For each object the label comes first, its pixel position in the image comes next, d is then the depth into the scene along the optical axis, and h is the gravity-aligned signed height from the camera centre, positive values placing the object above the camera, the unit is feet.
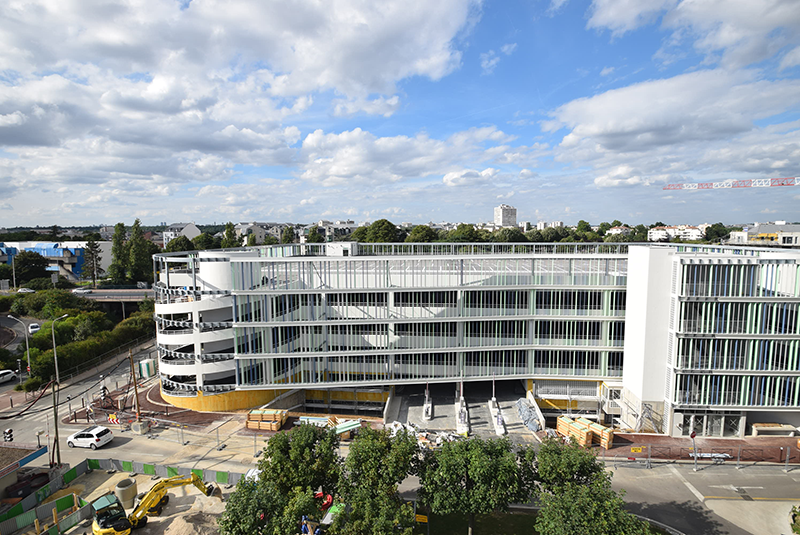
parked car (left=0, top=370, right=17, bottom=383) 171.56 -57.75
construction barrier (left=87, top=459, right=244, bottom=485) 102.99 -60.91
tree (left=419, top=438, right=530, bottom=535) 74.69 -46.69
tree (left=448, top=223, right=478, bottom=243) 467.89 -4.44
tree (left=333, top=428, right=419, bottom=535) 67.31 -46.26
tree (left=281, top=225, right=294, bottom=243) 533.14 -3.24
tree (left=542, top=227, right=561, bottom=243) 595.72 -8.95
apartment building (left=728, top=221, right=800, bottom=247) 463.01 -10.78
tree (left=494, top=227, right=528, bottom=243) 523.29 -8.24
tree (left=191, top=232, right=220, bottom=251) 461.37 -8.59
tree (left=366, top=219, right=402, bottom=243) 468.87 -0.55
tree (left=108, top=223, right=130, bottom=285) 349.00 -19.67
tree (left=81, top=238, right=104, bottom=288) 364.56 -20.38
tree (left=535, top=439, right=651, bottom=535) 64.44 -45.68
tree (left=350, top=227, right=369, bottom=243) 533.96 -4.03
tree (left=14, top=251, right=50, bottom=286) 339.16 -24.26
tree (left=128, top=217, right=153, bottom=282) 350.43 -18.90
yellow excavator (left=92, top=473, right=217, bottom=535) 83.92 -58.88
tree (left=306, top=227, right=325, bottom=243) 545.77 -5.79
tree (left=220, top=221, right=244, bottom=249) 431.84 -3.46
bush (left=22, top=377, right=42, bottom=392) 159.84 -57.49
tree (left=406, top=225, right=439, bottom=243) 452.76 -3.49
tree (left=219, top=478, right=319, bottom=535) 66.68 -46.27
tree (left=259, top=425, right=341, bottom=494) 80.23 -45.55
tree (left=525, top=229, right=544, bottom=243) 586.29 -10.00
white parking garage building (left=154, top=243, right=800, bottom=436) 130.52 -35.55
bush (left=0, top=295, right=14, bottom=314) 262.88 -41.87
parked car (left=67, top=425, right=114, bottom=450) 121.29 -59.89
